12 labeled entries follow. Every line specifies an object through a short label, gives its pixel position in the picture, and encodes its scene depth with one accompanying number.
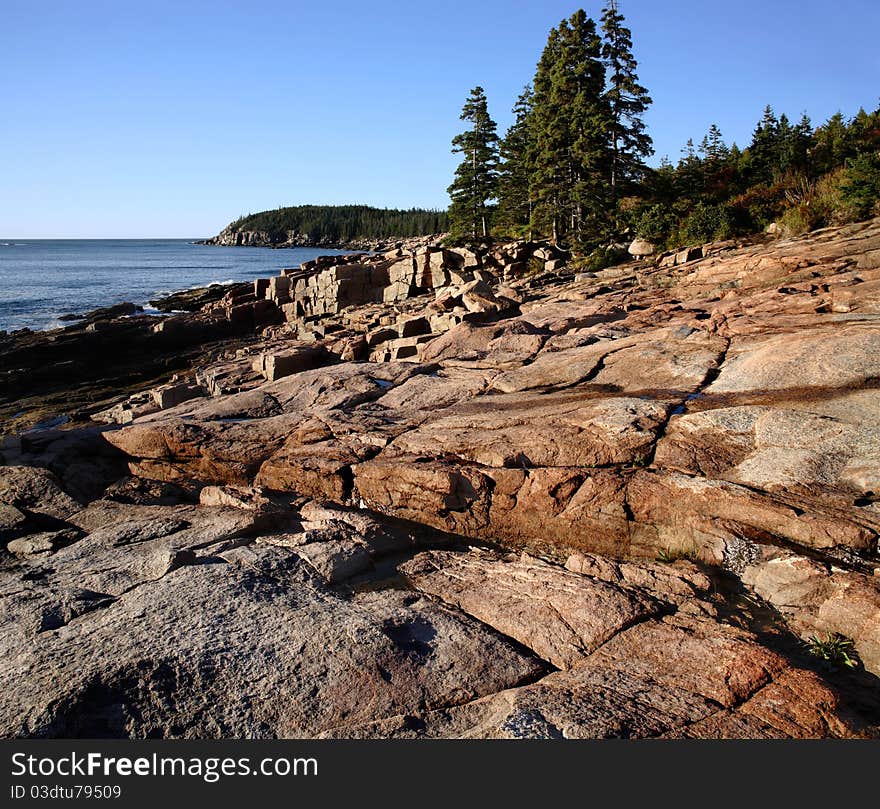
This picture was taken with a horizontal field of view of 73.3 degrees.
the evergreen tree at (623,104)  43.34
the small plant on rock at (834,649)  6.36
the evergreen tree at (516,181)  54.62
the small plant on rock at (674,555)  8.36
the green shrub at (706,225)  29.64
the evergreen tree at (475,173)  55.00
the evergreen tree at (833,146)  29.81
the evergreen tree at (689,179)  38.09
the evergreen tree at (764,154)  36.44
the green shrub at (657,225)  34.22
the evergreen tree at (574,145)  41.25
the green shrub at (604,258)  34.00
